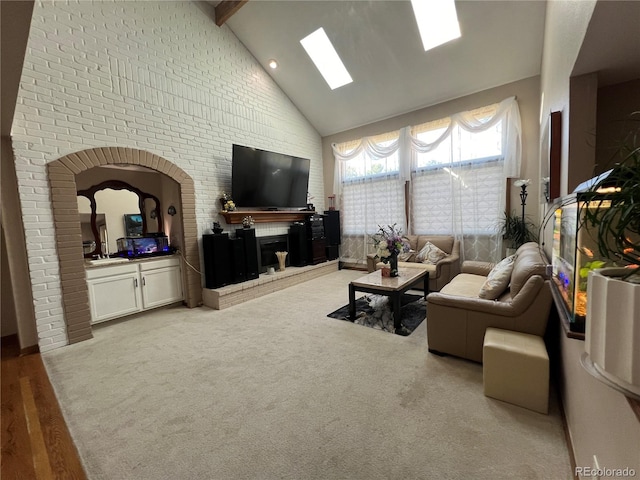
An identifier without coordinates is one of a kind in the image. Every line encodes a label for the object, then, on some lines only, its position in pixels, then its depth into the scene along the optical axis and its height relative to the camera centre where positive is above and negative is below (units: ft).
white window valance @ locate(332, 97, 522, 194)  13.78 +4.78
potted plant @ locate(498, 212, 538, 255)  13.46 -0.90
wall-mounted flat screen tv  14.72 +2.72
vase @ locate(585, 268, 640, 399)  1.95 -0.93
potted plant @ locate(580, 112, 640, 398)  1.94 -0.67
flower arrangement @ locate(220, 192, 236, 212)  14.34 +1.18
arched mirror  12.75 +0.76
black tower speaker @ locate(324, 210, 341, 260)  19.97 -0.79
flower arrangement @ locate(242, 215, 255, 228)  15.07 +0.16
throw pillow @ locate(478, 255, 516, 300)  7.71 -2.06
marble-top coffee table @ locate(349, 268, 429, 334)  9.61 -2.56
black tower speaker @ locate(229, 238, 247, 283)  13.93 -1.80
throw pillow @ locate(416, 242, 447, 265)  14.79 -2.13
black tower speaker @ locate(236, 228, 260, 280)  14.44 -1.43
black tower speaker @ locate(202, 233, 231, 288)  13.26 -1.69
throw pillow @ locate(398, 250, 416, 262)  15.88 -2.28
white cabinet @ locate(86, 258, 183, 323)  10.76 -2.57
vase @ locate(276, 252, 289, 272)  16.85 -2.30
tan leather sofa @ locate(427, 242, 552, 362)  6.40 -2.57
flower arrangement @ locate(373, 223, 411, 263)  11.12 -1.18
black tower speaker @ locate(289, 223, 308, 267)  18.16 -1.56
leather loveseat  13.57 -2.46
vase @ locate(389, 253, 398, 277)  11.43 -1.97
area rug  9.97 -3.95
